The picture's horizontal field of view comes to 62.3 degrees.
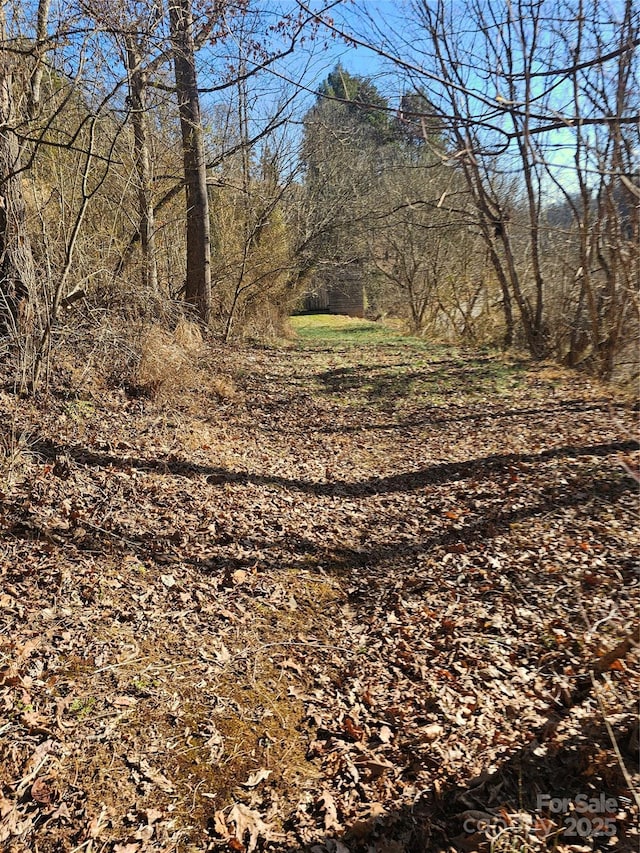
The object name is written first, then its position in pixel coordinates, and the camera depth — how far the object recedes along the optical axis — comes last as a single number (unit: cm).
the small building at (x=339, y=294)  2825
